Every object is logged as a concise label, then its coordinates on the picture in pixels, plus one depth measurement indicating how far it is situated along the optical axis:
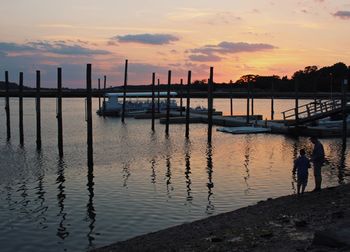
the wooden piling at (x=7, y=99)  44.83
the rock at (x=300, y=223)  12.99
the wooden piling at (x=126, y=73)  69.75
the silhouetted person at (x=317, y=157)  17.03
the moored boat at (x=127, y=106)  86.00
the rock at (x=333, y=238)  9.97
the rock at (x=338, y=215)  13.36
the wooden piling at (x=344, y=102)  38.05
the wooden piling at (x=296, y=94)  47.35
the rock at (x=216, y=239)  12.40
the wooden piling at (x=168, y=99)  51.69
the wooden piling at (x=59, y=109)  33.16
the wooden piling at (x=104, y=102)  85.46
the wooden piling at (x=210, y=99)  41.91
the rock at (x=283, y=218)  13.90
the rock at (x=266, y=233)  12.22
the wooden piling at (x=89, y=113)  28.23
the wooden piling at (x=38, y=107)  36.97
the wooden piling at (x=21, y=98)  41.81
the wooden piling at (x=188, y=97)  48.29
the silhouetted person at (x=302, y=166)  16.81
